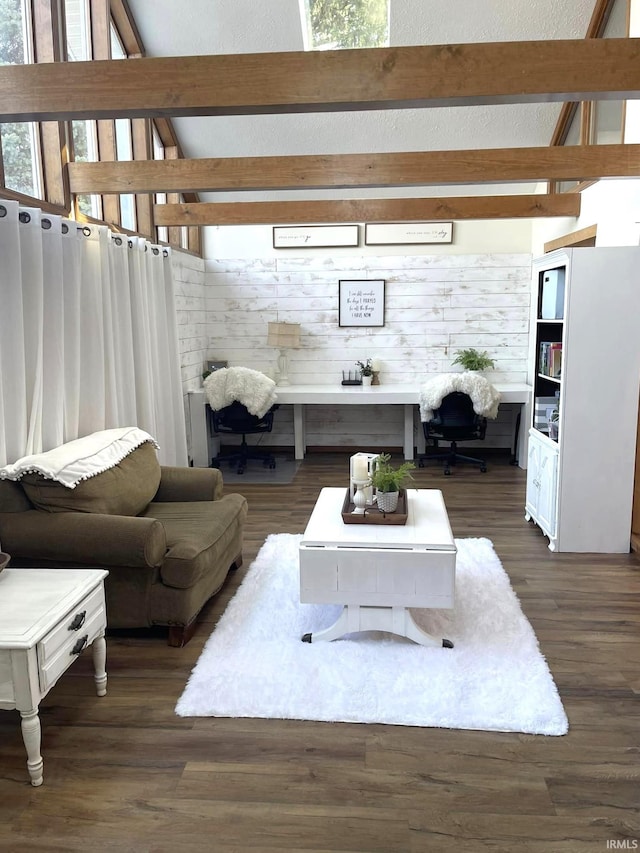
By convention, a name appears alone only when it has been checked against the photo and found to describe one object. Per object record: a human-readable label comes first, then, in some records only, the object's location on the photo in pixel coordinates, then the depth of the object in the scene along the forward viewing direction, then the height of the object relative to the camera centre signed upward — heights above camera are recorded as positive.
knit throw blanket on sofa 3.10 -0.66
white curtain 3.34 -0.10
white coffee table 2.97 -1.12
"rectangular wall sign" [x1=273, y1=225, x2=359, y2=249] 7.18 +0.85
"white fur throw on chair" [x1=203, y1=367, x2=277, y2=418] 6.18 -0.63
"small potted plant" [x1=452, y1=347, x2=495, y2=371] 6.96 -0.44
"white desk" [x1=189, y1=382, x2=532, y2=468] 6.57 -0.78
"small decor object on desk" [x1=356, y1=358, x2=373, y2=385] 7.11 -0.58
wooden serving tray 3.26 -0.95
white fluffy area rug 2.54 -1.44
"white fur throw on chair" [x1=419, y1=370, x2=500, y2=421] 6.07 -0.65
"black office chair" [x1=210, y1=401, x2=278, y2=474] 6.35 -1.00
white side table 2.13 -1.03
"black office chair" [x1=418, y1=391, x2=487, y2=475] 6.21 -0.98
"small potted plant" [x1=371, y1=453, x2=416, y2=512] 3.32 -0.81
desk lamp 7.17 -0.18
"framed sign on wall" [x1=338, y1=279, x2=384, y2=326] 7.20 +0.16
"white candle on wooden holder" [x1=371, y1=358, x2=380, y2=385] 7.21 -0.56
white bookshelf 3.99 -0.52
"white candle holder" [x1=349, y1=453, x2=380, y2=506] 3.44 -0.76
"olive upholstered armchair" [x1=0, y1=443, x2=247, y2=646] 2.98 -1.01
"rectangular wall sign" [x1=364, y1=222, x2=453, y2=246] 7.05 +0.86
